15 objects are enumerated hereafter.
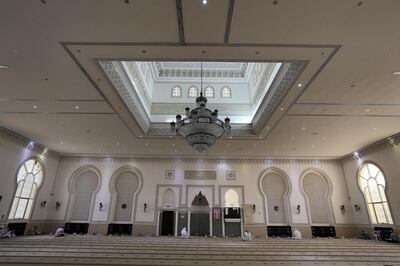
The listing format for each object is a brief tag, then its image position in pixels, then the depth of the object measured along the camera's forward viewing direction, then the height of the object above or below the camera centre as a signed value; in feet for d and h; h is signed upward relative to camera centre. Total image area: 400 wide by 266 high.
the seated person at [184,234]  37.20 -2.43
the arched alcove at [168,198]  42.91 +3.61
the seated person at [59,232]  35.65 -2.31
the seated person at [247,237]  34.35 -2.58
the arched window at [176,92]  36.57 +19.28
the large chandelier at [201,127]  20.80 +8.02
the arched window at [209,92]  36.81 +19.41
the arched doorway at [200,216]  41.52 +0.42
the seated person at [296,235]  37.02 -2.40
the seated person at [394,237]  31.69 -2.22
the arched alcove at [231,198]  42.83 +3.63
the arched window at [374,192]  35.35 +4.36
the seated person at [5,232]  31.40 -2.07
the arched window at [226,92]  36.71 +19.44
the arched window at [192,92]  36.71 +19.31
